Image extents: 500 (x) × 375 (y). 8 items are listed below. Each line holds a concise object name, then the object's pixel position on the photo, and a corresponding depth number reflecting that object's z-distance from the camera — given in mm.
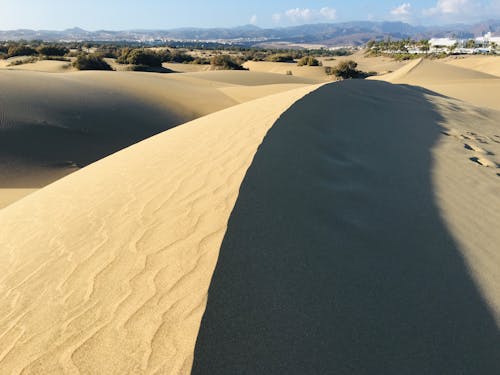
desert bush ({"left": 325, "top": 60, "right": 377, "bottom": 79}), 31875
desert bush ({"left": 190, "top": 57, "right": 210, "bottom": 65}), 39906
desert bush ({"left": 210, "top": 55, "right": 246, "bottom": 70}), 35969
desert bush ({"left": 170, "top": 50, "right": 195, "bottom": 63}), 42197
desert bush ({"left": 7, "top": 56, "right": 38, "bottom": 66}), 27566
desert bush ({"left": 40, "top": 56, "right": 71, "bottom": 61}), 30627
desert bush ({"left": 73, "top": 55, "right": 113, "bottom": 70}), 25672
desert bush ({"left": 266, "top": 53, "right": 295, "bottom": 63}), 46644
